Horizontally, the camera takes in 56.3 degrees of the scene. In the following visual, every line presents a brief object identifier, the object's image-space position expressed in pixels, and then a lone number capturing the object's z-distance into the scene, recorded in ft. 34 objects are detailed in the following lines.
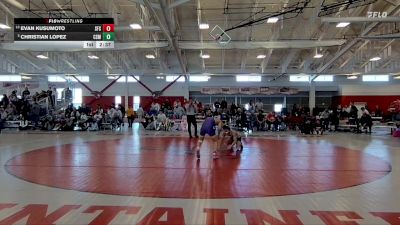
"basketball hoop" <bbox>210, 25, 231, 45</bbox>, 58.65
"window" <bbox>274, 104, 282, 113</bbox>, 109.81
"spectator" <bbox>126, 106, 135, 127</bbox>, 70.86
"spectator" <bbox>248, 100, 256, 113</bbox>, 63.82
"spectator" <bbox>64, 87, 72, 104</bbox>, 71.20
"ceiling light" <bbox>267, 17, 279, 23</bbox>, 47.50
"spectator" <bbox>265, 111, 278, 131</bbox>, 62.45
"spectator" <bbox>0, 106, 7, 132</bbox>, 58.03
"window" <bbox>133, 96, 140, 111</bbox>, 109.91
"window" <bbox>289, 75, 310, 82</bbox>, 107.04
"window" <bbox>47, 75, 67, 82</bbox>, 108.31
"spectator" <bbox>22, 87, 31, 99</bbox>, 62.44
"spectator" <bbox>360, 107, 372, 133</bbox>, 59.77
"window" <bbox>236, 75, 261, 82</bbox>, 107.86
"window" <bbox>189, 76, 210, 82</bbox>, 107.96
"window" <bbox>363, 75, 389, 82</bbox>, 107.21
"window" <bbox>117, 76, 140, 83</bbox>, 109.91
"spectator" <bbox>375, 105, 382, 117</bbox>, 90.74
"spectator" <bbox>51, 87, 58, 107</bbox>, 65.92
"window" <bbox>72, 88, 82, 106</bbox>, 110.42
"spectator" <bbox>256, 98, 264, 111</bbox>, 65.15
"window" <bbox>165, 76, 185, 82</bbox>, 108.27
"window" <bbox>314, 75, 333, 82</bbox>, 107.04
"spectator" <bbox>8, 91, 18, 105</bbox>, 60.90
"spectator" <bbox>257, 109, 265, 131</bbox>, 63.20
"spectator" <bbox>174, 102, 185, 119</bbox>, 67.85
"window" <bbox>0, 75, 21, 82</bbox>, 108.88
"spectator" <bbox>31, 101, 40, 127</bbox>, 60.59
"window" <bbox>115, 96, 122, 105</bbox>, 109.81
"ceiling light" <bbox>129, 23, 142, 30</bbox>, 48.26
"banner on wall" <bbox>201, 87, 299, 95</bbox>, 107.04
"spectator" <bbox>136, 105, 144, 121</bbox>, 69.41
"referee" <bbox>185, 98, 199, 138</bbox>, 45.85
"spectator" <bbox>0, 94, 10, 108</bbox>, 61.10
